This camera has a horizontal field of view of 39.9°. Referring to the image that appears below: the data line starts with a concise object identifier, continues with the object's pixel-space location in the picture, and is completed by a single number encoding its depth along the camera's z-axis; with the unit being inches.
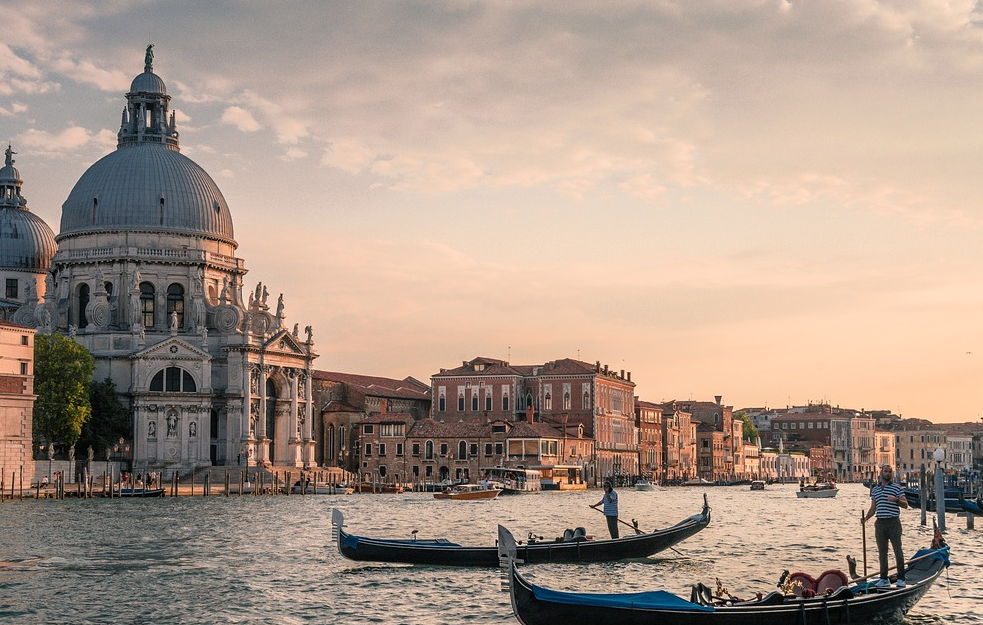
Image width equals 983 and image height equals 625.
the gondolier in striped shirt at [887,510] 789.2
